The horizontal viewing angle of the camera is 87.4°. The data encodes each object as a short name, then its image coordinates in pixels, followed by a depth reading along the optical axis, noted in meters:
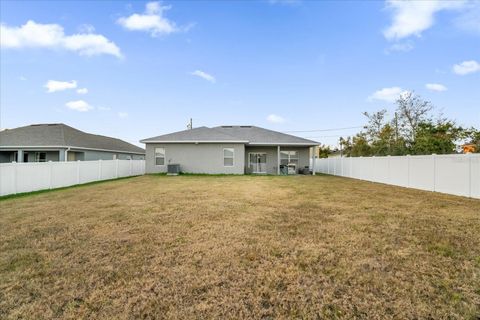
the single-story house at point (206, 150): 19.58
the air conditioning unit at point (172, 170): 18.80
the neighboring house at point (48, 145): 19.17
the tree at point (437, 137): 17.45
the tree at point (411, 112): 22.05
